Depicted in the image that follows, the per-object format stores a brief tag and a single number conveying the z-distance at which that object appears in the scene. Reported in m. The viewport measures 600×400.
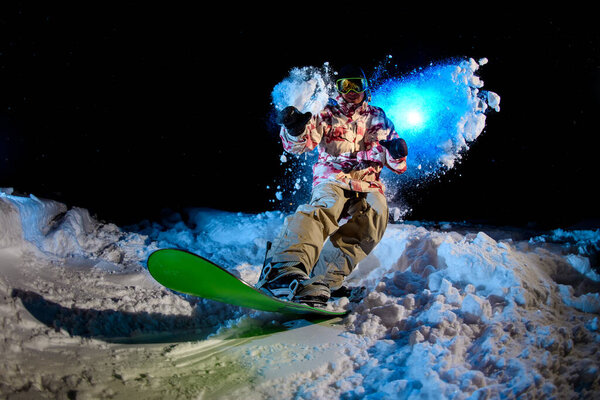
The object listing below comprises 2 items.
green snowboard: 1.88
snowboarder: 2.62
